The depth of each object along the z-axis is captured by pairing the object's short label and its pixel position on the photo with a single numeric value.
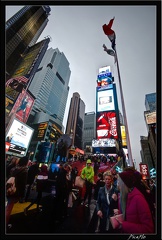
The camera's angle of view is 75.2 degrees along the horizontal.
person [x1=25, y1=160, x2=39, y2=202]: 5.08
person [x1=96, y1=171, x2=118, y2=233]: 2.44
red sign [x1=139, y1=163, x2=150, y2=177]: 22.11
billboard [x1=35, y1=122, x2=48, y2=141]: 55.93
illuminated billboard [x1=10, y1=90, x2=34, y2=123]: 27.86
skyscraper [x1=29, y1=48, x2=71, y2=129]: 94.44
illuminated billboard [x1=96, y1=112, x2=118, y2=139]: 25.83
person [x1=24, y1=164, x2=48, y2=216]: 4.07
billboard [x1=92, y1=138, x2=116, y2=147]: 25.05
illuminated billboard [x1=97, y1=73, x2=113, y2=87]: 34.36
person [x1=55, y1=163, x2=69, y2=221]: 3.65
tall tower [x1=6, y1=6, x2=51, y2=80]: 46.97
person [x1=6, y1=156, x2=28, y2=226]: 3.02
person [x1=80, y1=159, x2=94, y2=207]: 5.02
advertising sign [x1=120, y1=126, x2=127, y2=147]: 39.88
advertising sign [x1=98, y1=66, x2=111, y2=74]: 38.86
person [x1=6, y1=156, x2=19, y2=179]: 4.54
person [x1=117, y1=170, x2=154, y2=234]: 1.57
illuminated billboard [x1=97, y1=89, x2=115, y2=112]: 28.45
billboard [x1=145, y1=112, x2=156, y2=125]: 39.88
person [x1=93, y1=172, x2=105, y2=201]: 5.57
